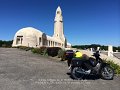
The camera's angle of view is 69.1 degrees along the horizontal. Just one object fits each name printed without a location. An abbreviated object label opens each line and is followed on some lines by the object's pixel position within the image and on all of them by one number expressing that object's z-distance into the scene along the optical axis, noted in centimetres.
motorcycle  427
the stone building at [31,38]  2910
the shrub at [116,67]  544
